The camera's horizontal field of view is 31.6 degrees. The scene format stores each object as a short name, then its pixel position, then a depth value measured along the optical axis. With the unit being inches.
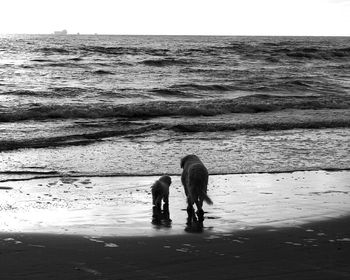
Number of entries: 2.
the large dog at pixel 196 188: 292.8
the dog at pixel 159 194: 310.7
